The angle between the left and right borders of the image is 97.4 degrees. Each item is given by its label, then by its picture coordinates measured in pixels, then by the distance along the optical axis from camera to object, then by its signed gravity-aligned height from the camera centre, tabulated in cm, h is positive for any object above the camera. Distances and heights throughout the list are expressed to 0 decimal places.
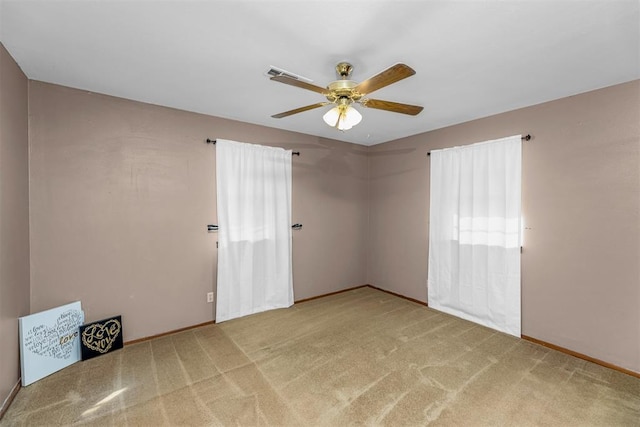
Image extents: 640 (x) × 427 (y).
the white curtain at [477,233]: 310 -26
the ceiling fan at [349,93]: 160 +77
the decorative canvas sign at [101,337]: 254 -117
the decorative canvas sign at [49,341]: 219 -108
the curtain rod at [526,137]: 297 +78
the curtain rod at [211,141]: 330 +83
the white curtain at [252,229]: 338 -22
